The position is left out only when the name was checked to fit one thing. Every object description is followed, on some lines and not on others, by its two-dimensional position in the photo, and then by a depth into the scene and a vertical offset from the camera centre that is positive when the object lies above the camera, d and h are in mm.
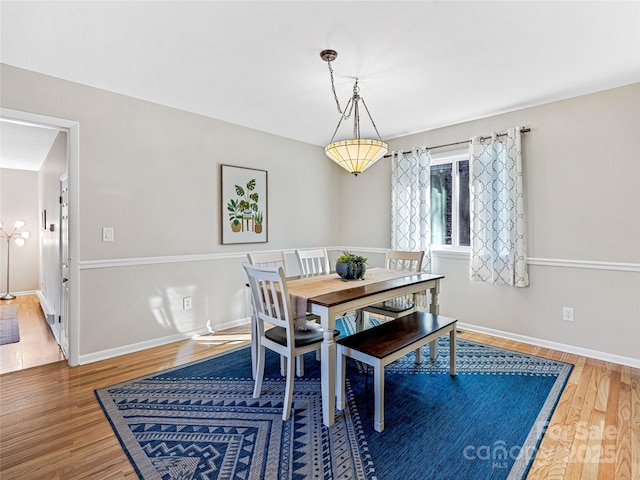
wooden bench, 1993 -689
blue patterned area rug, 1702 -1141
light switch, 3027 +102
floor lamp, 5992 +209
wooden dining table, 2039 -374
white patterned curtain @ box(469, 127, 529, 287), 3438 +310
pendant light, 2529 +725
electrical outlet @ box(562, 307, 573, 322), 3213 -738
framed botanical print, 3898 +476
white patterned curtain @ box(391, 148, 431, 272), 4152 +508
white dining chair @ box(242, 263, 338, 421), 2080 -565
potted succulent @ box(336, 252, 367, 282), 2791 -223
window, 4004 +510
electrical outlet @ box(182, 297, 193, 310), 3596 -657
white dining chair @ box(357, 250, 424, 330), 3062 -592
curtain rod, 3416 +1164
